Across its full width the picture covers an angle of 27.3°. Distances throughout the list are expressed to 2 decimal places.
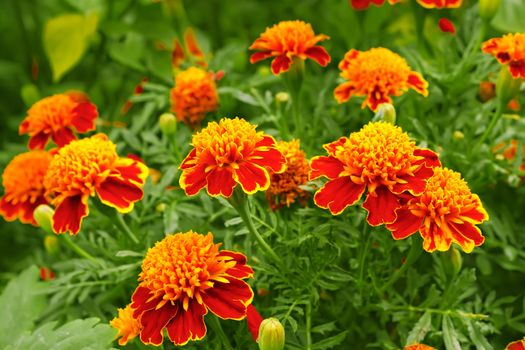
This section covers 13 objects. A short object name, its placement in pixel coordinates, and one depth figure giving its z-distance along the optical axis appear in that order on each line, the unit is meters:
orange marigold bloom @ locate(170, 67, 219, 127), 0.57
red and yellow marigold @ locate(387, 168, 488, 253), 0.43
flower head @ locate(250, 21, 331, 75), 0.51
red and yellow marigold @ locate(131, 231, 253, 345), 0.42
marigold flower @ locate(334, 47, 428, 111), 0.51
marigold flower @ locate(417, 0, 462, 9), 0.54
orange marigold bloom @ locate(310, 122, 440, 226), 0.43
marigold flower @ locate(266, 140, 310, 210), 0.49
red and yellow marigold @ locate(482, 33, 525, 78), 0.50
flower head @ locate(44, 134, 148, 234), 0.47
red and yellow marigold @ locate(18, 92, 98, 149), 0.55
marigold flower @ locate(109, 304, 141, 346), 0.47
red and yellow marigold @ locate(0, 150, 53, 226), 0.53
